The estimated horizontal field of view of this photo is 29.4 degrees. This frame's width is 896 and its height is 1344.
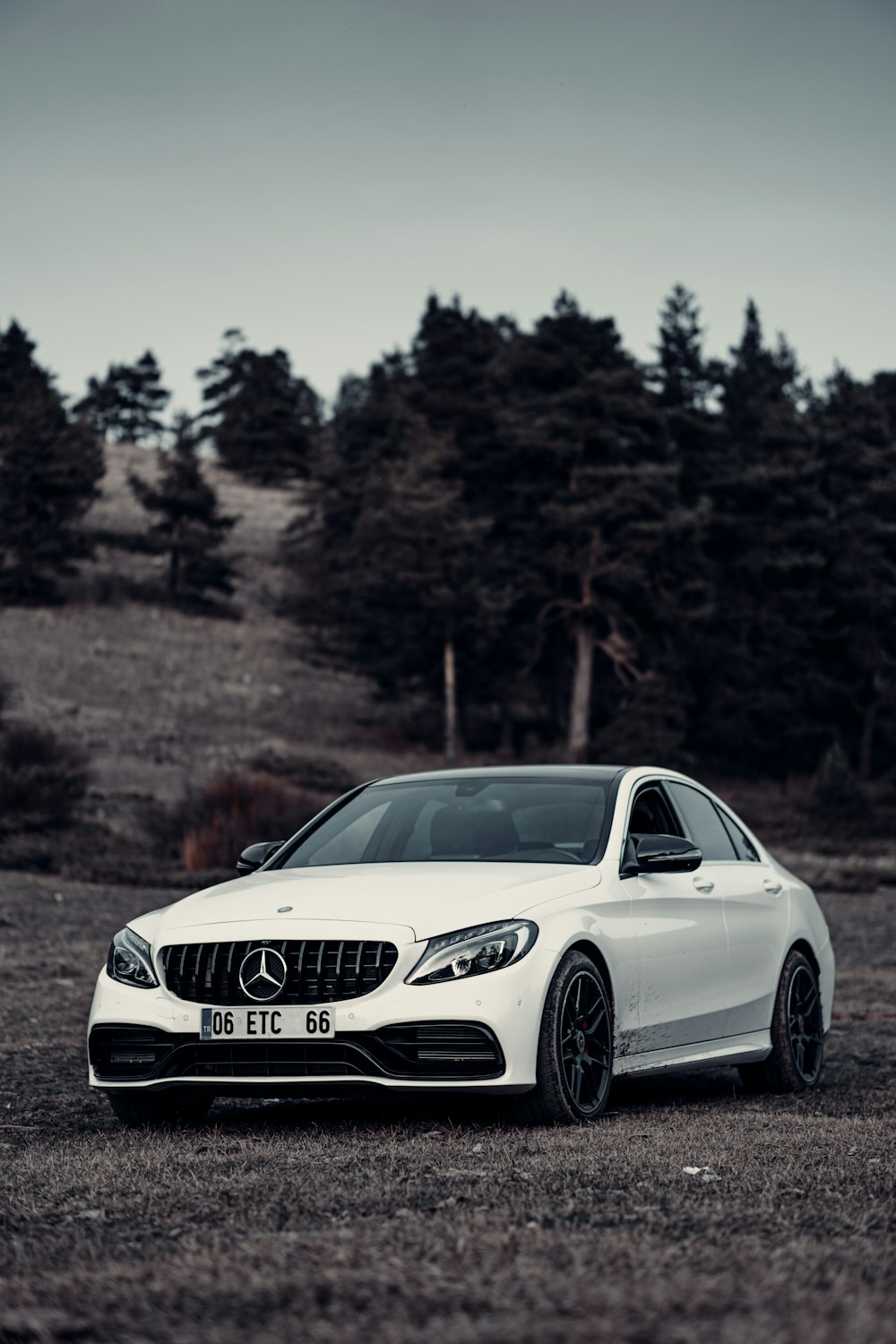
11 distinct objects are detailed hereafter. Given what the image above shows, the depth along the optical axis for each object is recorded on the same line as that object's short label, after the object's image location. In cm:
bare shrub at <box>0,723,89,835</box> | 2709
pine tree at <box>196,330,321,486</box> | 10006
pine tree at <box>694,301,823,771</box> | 5788
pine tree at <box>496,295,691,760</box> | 5162
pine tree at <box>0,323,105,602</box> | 6241
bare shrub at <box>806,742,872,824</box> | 4572
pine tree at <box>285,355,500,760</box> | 5244
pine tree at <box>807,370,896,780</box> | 5825
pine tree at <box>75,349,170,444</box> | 11425
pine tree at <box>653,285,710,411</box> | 5953
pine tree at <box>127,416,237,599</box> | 6669
